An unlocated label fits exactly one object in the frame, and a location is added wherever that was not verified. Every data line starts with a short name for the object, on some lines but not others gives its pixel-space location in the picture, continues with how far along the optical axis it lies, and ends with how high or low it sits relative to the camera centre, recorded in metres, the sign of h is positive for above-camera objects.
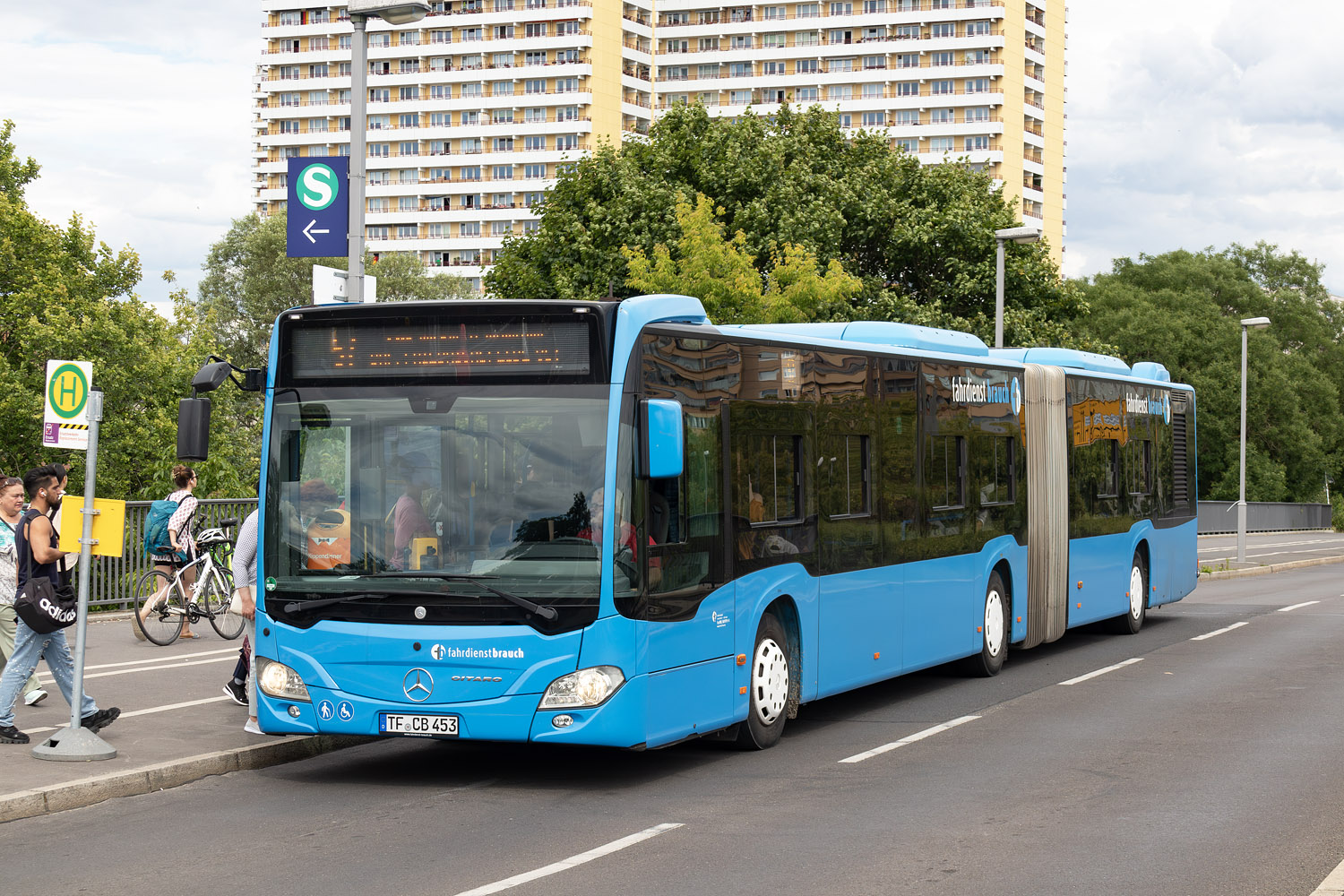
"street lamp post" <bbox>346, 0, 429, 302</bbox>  13.34 +3.32
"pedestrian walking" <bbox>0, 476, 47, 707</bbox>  11.64 -0.57
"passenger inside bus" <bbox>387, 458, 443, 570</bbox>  9.27 -0.16
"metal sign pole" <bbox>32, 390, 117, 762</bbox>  9.64 -1.47
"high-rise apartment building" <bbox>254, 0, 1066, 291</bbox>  117.75 +31.19
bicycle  16.47 -1.13
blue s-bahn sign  13.70 +2.42
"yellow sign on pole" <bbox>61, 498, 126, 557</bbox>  9.88 -0.22
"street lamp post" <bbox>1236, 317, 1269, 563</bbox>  39.38 -0.92
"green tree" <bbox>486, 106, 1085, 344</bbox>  41.12 +7.09
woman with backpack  16.91 -0.43
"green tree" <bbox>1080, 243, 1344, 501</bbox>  78.75 +6.96
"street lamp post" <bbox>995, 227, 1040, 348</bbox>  30.45 +4.42
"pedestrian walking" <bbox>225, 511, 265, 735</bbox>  10.45 -0.53
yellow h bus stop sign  10.30 +0.63
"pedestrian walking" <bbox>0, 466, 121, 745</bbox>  10.19 -1.01
